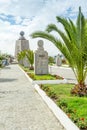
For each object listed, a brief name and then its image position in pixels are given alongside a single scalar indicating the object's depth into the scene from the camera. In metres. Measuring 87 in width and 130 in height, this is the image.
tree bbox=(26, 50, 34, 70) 12.84
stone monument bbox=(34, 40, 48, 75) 8.21
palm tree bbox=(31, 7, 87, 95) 3.87
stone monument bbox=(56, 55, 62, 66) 18.53
